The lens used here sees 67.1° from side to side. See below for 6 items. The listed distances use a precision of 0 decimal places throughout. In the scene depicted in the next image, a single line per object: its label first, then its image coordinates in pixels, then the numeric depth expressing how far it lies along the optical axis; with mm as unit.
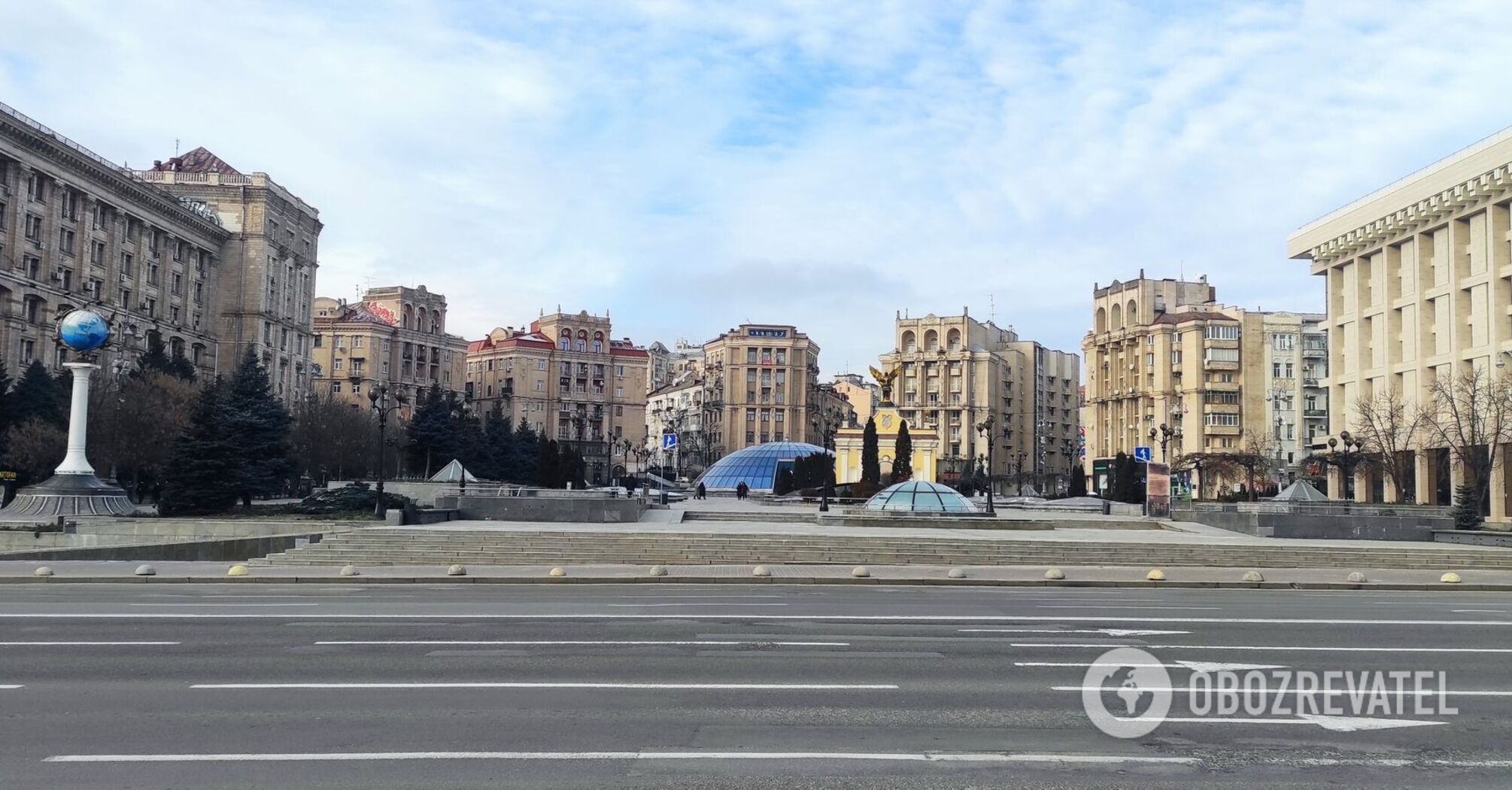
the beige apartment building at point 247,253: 87625
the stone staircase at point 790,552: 26500
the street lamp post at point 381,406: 35531
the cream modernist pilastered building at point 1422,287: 48812
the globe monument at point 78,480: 37500
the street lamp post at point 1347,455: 47594
